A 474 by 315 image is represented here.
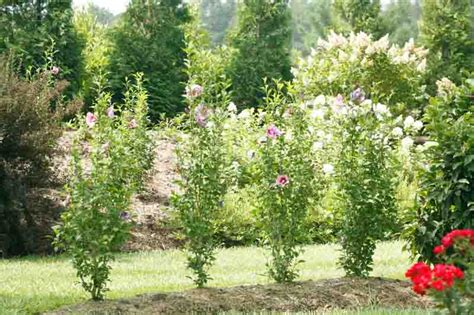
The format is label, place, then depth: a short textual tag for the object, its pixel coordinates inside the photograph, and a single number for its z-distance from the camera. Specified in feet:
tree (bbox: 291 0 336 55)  146.77
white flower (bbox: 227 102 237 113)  46.57
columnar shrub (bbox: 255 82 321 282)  22.97
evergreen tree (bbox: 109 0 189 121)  62.49
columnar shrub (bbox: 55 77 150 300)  20.58
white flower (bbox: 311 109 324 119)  44.96
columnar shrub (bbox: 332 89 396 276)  23.58
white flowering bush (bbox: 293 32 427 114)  63.41
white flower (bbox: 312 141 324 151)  40.98
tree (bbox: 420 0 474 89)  80.64
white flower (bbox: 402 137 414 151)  43.62
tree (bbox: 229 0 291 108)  71.41
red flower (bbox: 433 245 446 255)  12.73
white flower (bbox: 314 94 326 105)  48.14
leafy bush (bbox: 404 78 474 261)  21.56
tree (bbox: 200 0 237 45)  225.97
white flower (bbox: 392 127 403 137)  41.97
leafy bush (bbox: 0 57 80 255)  31.53
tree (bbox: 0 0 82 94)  51.44
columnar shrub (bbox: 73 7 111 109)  59.52
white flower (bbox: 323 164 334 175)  36.66
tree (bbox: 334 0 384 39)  90.13
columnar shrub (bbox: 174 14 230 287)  22.30
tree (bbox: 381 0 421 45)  104.28
